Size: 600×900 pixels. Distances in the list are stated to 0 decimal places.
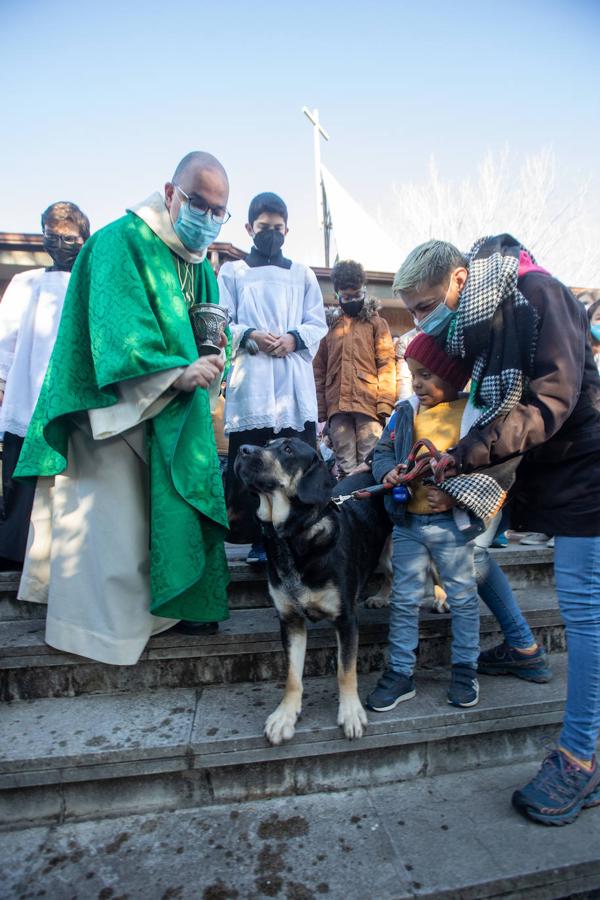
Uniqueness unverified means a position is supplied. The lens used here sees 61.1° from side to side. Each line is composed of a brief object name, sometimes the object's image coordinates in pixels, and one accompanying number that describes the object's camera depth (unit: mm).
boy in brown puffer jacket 4762
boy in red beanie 2500
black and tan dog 2408
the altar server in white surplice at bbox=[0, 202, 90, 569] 3430
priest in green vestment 2551
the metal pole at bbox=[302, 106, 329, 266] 17938
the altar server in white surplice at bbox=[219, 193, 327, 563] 3592
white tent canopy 13555
